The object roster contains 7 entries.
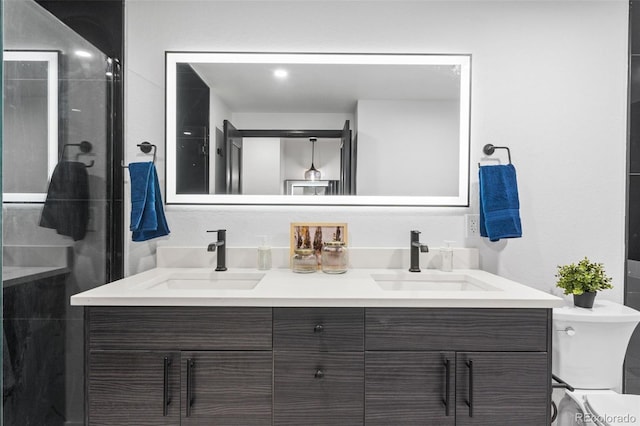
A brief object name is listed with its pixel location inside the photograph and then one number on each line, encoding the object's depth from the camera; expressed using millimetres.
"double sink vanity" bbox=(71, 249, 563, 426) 1145
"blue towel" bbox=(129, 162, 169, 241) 1584
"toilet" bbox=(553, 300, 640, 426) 1429
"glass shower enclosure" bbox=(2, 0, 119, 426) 1158
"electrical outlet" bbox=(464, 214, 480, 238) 1738
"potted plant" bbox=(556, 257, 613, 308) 1528
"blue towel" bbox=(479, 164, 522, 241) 1603
